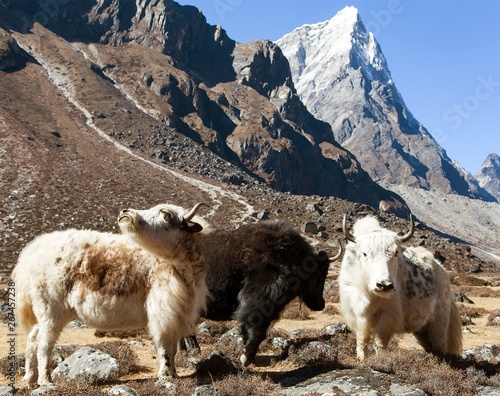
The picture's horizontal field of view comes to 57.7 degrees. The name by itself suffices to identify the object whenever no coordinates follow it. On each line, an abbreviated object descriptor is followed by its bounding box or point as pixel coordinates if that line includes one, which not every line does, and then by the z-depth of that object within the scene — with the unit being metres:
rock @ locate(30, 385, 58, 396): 5.17
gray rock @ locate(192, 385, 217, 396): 5.20
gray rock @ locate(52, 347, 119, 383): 6.74
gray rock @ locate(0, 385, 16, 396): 5.36
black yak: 7.50
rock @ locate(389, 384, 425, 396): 5.00
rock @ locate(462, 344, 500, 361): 8.14
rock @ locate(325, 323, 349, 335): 10.44
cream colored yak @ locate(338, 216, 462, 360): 6.64
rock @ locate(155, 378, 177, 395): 5.39
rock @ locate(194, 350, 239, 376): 6.44
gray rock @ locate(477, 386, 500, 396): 5.34
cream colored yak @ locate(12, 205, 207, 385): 5.89
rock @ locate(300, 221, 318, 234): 57.42
